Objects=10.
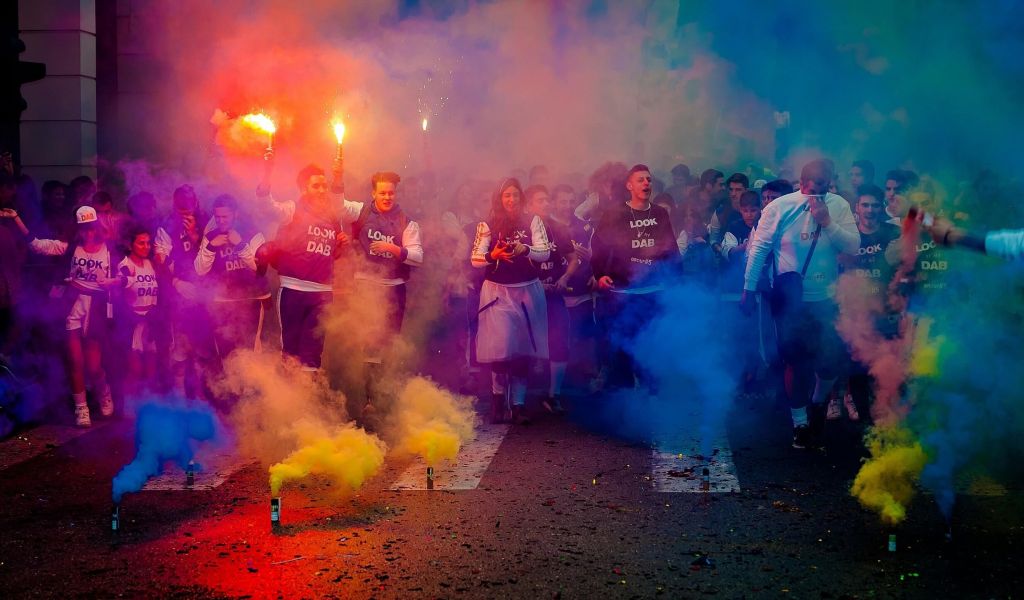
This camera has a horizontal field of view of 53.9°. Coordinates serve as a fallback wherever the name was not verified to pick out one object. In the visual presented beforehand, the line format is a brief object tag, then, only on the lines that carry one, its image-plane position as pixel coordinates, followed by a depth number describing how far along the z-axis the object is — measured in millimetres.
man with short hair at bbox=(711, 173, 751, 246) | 9375
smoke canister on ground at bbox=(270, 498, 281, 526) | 5004
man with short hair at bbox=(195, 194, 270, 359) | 7996
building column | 13141
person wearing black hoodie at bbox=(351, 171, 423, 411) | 7973
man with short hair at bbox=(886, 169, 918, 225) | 7648
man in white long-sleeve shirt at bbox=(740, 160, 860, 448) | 6699
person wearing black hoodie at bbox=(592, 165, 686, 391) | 8336
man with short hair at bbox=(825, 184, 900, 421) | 7441
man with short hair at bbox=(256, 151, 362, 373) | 7461
